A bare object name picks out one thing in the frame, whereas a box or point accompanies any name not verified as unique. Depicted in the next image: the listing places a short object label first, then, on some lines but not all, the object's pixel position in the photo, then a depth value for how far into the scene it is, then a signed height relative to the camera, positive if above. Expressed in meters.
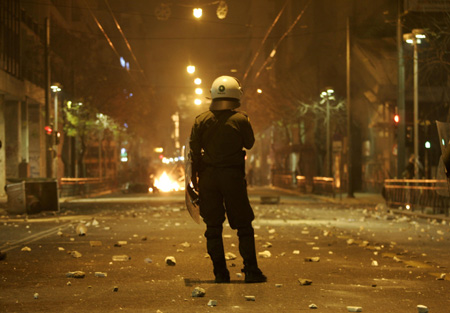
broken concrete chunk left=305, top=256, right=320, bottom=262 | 11.15 -1.24
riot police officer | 8.60 -0.04
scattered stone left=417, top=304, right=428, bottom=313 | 6.80 -1.16
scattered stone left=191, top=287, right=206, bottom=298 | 7.61 -1.13
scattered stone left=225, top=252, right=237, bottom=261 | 11.29 -1.21
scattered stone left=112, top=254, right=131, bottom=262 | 11.20 -1.20
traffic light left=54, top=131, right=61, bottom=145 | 41.31 +1.54
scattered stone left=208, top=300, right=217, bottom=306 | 7.07 -1.14
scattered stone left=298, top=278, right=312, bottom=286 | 8.52 -1.17
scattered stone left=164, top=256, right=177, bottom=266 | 10.55 -1.17
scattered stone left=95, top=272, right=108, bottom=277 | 9.31 -1.17
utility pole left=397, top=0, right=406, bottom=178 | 31.96 +2.15
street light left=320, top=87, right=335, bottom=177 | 47.57 +0.89
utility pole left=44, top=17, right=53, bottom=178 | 38.72 +3.25
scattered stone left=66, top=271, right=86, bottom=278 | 9.21 -1.16
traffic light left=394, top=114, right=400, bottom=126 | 32.62 +1.78
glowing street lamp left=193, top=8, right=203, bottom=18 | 33.28 +6.12
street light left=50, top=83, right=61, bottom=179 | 41.25 +1.99
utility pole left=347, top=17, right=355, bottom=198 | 40.09 +1.64
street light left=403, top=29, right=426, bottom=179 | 28.48 +3.21
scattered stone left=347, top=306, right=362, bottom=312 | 6.79 -1.15
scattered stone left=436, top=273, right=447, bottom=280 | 9.28 -1.24
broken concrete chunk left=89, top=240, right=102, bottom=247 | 13.74 -1.22
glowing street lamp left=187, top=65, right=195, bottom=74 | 55.81 +6.65
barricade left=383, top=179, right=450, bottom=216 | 26.09 -1.04
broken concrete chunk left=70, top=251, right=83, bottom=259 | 11.69 -1.20
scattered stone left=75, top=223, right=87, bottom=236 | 16.55 -1.23
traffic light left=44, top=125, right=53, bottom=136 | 39.74 +1.82
